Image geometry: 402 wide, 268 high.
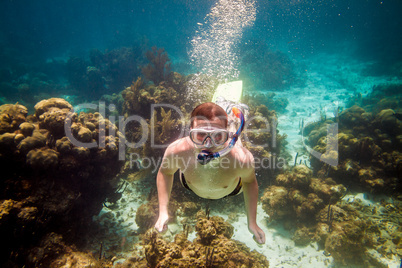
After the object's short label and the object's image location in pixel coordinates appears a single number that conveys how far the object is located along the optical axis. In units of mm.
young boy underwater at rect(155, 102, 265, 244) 2352
